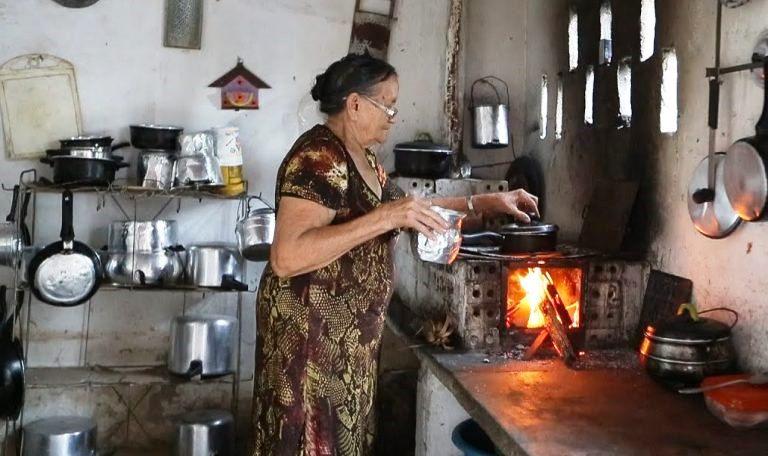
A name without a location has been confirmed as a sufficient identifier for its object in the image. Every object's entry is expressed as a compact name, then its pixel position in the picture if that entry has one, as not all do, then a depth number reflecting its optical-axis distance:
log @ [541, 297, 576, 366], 2.75
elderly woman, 2.18
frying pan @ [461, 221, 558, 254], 2.98
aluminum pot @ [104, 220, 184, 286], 3.71
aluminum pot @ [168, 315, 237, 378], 3.74
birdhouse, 4.07
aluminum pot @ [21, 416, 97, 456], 3.59
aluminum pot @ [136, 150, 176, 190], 3.71
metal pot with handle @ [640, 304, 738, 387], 2.28
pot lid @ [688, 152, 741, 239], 2.42
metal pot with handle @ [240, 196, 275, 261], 3.72
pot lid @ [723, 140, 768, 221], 2.18
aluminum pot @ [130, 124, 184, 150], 3.76
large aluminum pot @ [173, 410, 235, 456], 3.70
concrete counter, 1.90
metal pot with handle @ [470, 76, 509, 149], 4.14
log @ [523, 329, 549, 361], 2.81
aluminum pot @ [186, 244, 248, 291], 3.78
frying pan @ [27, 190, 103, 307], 3.63
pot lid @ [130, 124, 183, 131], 3.77
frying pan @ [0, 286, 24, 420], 3.57
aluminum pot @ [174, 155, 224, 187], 3.67
